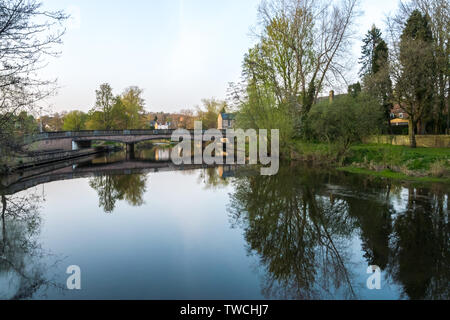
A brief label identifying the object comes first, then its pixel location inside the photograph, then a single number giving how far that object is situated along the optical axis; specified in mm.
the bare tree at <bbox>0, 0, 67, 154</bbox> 6664
